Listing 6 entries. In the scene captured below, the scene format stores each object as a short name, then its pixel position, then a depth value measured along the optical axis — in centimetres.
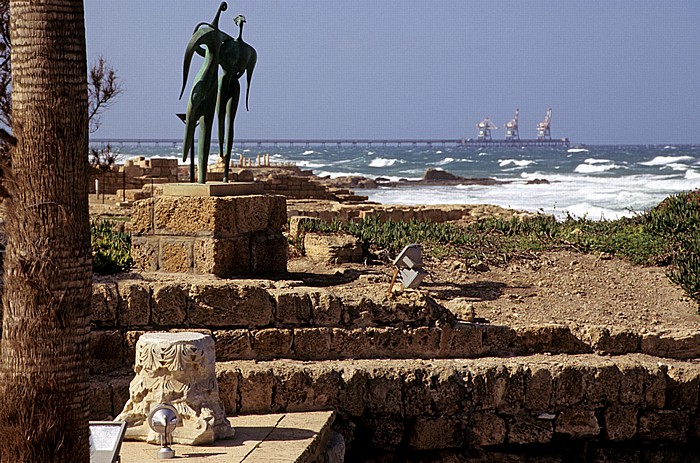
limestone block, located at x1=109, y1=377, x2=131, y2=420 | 1406
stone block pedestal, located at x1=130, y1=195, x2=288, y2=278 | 1845
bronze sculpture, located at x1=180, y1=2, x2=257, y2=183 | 1966
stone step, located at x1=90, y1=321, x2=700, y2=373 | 1474
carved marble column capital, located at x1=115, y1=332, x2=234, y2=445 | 1276
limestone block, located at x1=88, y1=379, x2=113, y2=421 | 1396
